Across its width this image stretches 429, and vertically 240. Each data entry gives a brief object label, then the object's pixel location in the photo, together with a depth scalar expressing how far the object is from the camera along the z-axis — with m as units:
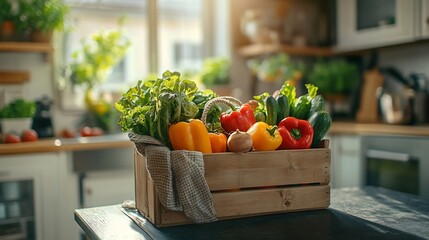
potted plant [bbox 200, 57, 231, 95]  3.60
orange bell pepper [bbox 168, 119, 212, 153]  1.07
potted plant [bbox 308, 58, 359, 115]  3.57
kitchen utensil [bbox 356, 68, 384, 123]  3.44
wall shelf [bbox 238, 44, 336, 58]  3.38
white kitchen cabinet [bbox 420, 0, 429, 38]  2.84
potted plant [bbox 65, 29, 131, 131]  3.21
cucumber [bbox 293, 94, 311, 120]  1.27
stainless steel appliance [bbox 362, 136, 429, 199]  2.49
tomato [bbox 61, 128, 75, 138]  2.98
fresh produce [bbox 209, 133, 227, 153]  1.13
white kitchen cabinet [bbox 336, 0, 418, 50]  2.97
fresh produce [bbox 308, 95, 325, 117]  1.24
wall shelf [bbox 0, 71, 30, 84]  3.01
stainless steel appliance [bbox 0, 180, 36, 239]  2.46
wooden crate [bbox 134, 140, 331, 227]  1.09
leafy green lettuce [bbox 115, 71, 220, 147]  1.08
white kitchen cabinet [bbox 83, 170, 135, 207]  2.67
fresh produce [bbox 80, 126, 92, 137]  2.97
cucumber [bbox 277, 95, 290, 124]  1.25
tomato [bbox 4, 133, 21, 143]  2.54
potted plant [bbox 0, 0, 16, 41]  2.82
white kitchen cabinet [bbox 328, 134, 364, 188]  2.94
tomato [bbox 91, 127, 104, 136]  3.00
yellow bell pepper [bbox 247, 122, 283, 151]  1.14
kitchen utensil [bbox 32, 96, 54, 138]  2.88
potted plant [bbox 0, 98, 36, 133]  2.75
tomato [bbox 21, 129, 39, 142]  2.64
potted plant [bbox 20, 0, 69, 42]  2.86
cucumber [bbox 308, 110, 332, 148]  1.22
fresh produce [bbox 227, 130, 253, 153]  1.09
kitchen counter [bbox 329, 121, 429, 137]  2.55
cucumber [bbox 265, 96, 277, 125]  1.23
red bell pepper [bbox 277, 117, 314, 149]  1.19
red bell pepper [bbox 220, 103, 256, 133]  1.17
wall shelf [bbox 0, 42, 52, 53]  2.80
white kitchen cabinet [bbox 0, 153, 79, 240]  2.46
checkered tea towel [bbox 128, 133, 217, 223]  1.04
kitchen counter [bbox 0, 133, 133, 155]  2.45
